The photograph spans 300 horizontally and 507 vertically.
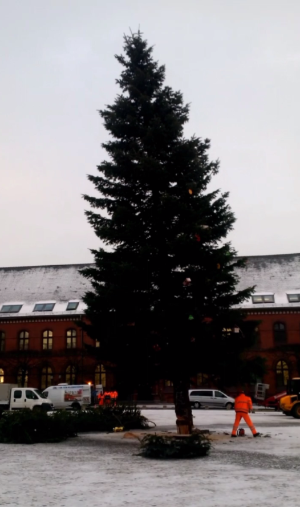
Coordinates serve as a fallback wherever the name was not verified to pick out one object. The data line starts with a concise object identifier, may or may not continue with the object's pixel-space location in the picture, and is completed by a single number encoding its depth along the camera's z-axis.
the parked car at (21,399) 35.53
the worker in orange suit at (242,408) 17.38
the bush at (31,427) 16.97
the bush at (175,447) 12.62
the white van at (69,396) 41.91
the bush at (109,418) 20.22
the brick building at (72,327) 52.19
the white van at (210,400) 43.38
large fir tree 18.30
